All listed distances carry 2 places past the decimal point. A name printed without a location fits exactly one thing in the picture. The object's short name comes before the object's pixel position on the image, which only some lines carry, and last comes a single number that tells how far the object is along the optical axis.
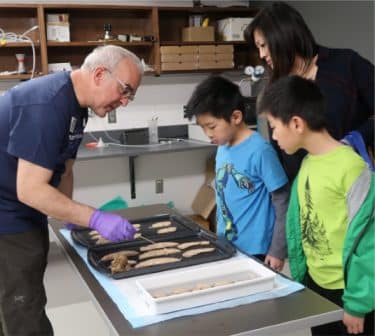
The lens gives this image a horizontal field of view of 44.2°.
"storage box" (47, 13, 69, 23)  3.38
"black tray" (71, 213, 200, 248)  1.55
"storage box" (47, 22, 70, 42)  3.38
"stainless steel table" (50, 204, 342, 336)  1.00
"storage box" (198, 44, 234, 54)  3.67
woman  1.56
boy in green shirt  1.20
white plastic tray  1.07
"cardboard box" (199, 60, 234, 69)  3.69
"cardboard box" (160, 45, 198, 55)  3.55
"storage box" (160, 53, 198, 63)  3.57
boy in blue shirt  1.52
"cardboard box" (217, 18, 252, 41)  3.75
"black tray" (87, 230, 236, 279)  1.28
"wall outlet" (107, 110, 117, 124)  3.79
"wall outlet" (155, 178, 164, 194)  3.95
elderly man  1.29
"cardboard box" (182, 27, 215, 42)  3.65
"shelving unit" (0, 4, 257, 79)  3.35
